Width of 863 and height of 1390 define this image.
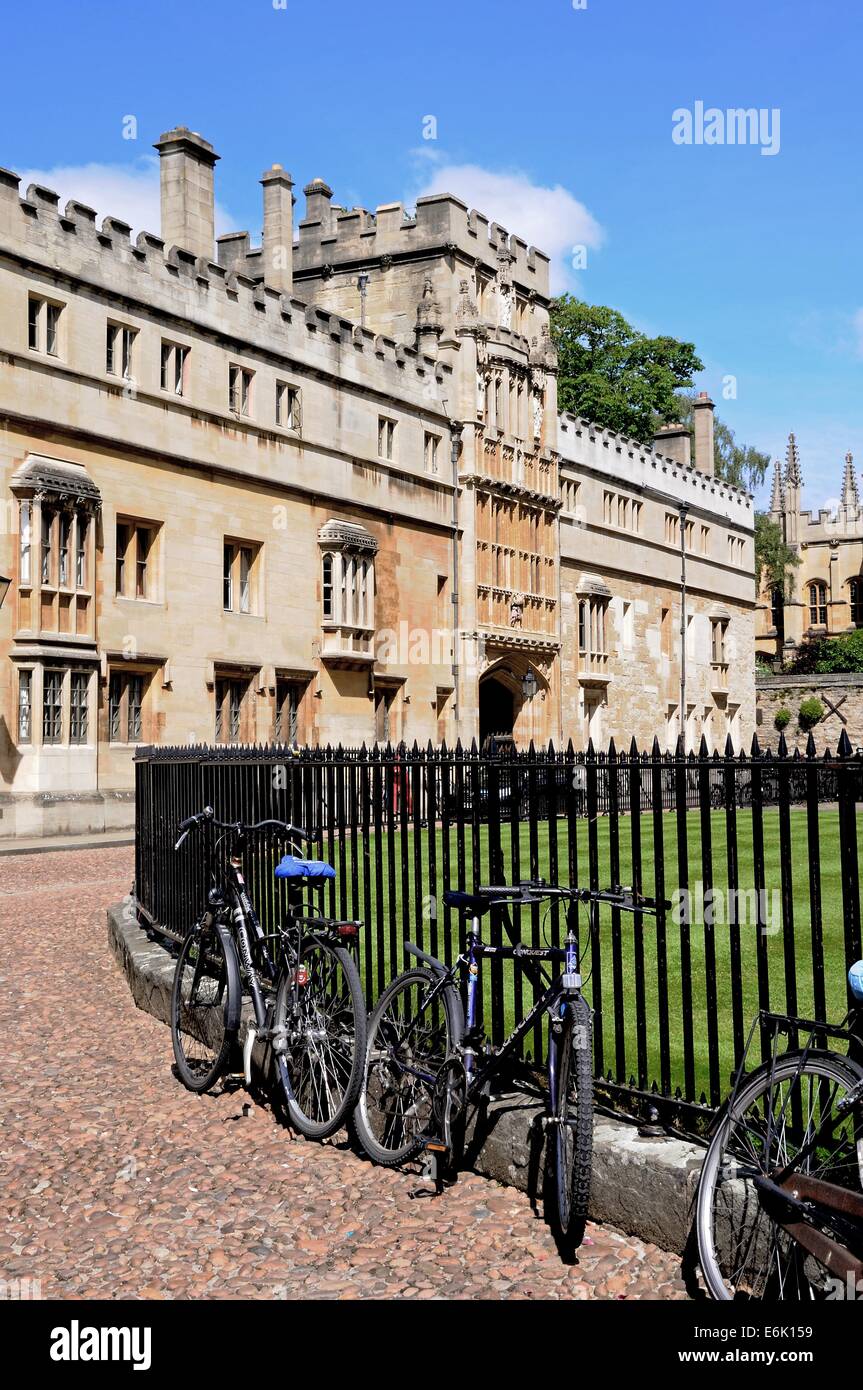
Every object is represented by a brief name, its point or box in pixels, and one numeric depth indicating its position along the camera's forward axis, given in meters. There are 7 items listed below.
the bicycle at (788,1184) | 3.62
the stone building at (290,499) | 22.27
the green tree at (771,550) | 63.78
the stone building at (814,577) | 80.38
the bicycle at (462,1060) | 4.52
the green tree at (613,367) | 49.88
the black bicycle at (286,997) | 5.79
